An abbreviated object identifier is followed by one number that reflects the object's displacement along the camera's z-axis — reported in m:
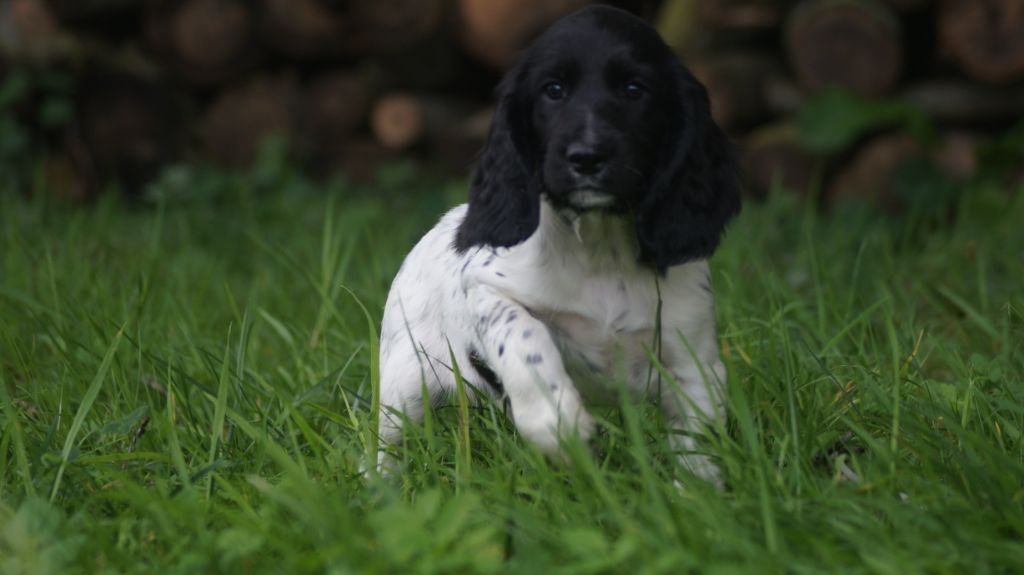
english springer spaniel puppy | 4.95
